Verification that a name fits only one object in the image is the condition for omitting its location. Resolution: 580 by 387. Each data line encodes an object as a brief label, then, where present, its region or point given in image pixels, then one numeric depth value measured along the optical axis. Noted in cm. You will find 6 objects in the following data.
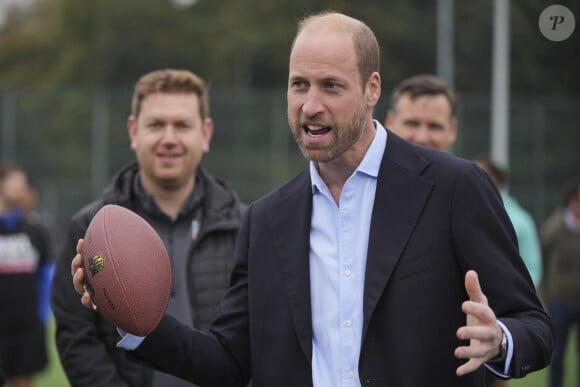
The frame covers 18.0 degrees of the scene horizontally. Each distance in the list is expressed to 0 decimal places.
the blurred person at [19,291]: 1661
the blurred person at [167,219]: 793
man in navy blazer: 548
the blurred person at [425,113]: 982
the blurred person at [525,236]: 1268
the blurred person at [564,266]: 1742
